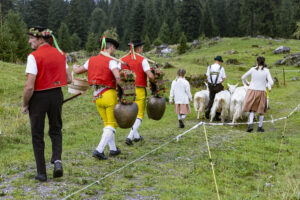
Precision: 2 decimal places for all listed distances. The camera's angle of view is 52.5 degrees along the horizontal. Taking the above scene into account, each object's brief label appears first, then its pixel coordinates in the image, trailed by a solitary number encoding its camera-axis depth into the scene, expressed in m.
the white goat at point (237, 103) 9.46
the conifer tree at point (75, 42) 59.10
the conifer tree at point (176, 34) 62.83
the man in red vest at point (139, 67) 6.27
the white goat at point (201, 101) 10.68
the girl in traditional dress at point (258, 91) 8.35
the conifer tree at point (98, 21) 82.69
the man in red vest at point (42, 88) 4.20
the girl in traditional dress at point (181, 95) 9.31
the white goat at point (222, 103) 9.81
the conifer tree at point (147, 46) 57.88
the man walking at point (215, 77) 9.73
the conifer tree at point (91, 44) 42.56
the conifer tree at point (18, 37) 24.71
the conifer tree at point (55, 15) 75.19
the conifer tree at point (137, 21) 75.69
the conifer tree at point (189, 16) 68.38
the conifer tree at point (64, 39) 55.34
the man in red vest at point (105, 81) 5.24
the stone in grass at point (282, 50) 35.53
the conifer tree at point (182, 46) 46.34
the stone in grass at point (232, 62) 30.38
